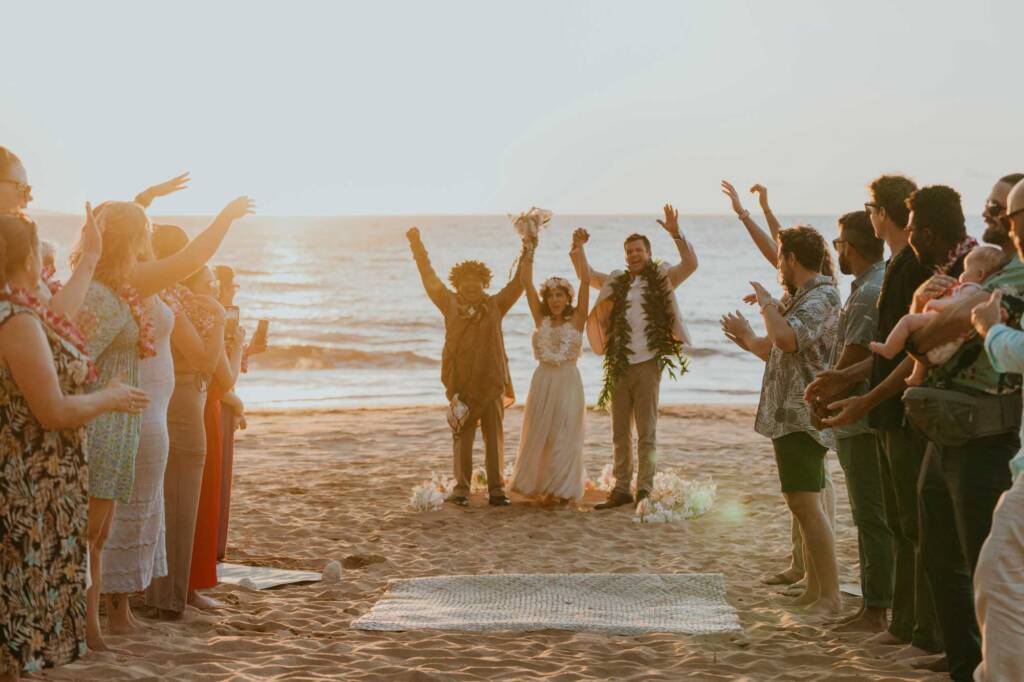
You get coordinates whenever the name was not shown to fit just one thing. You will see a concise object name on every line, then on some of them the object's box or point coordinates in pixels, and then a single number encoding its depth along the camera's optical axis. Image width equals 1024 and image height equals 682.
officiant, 9.74
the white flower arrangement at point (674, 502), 9.11
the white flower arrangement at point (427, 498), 9.56
